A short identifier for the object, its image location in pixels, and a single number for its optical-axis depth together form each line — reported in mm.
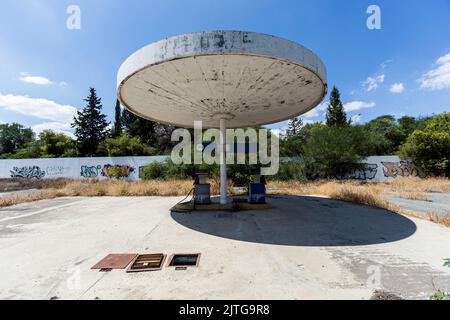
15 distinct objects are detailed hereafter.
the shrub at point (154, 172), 21014
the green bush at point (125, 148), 34844
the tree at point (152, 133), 42594
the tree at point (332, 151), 22328
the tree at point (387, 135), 35375
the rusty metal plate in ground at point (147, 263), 4340
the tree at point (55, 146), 41094
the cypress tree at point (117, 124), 45969
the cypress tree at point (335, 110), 44281
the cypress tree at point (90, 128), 42031
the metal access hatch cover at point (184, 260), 4535
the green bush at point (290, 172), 20328
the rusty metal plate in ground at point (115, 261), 4440
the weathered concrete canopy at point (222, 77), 6027
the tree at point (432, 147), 21266
